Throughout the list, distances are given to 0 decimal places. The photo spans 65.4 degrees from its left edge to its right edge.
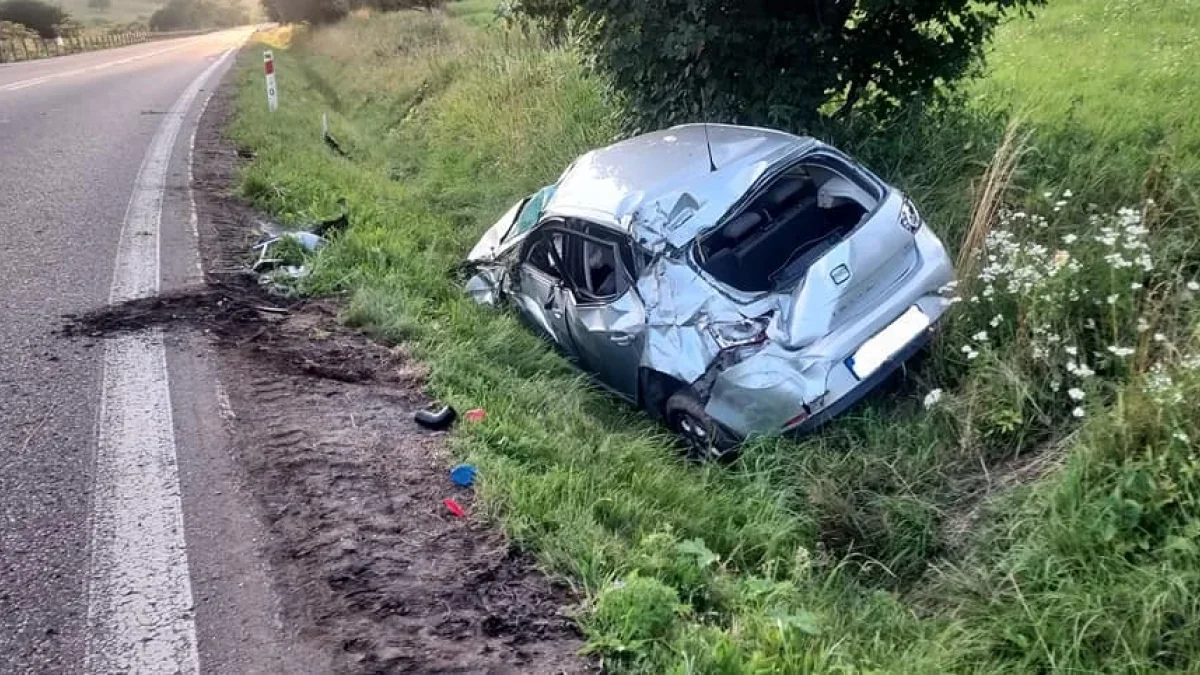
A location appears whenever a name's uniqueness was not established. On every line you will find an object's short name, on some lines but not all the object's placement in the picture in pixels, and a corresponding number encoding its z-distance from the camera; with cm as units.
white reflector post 1427
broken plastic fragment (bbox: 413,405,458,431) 446
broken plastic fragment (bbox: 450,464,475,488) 387
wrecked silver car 505
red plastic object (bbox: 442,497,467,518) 365
